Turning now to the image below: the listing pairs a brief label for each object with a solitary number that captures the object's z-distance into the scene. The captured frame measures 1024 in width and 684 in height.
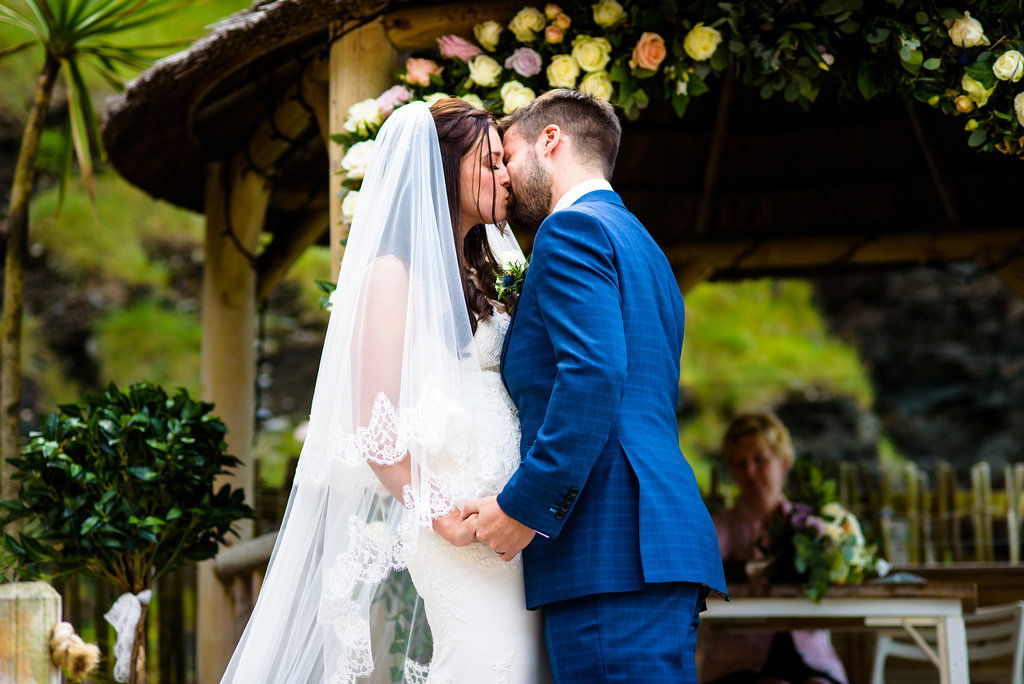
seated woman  4.68
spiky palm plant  4.14
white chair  4.48
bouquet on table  4.09
